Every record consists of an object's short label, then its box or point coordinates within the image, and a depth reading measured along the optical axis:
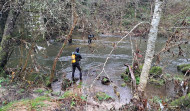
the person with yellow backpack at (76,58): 9.19
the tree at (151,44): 4.89
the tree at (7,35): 7.71
